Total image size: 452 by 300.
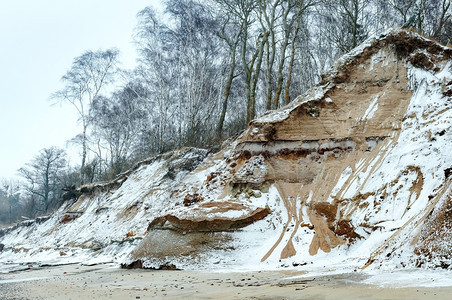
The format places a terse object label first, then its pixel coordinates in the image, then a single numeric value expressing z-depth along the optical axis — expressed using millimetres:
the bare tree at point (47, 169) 36531
